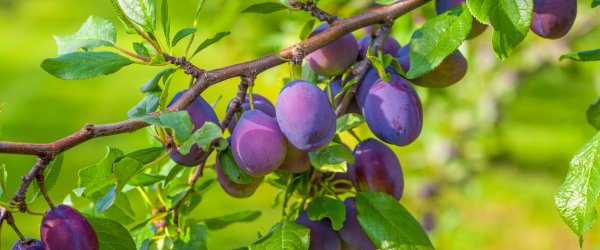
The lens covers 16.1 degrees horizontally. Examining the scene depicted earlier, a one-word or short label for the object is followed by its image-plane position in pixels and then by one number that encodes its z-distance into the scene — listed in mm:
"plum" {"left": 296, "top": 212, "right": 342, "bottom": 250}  1410
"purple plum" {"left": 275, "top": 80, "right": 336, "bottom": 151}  1334
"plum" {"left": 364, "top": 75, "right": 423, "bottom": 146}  1382
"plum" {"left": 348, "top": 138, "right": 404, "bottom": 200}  1426
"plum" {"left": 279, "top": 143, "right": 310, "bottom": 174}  1386
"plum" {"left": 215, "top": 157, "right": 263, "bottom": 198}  1418
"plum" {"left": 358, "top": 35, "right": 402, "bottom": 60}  1468
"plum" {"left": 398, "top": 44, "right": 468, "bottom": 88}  1434
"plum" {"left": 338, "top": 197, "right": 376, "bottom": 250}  1415
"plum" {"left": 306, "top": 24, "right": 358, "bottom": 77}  1428
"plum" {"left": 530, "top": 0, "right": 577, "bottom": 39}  1407
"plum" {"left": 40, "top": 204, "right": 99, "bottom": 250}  1302
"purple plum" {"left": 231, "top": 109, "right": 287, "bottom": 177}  1343
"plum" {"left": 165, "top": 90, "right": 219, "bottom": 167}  1354
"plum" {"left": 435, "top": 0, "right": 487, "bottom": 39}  1439
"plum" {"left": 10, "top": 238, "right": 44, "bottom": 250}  1312
